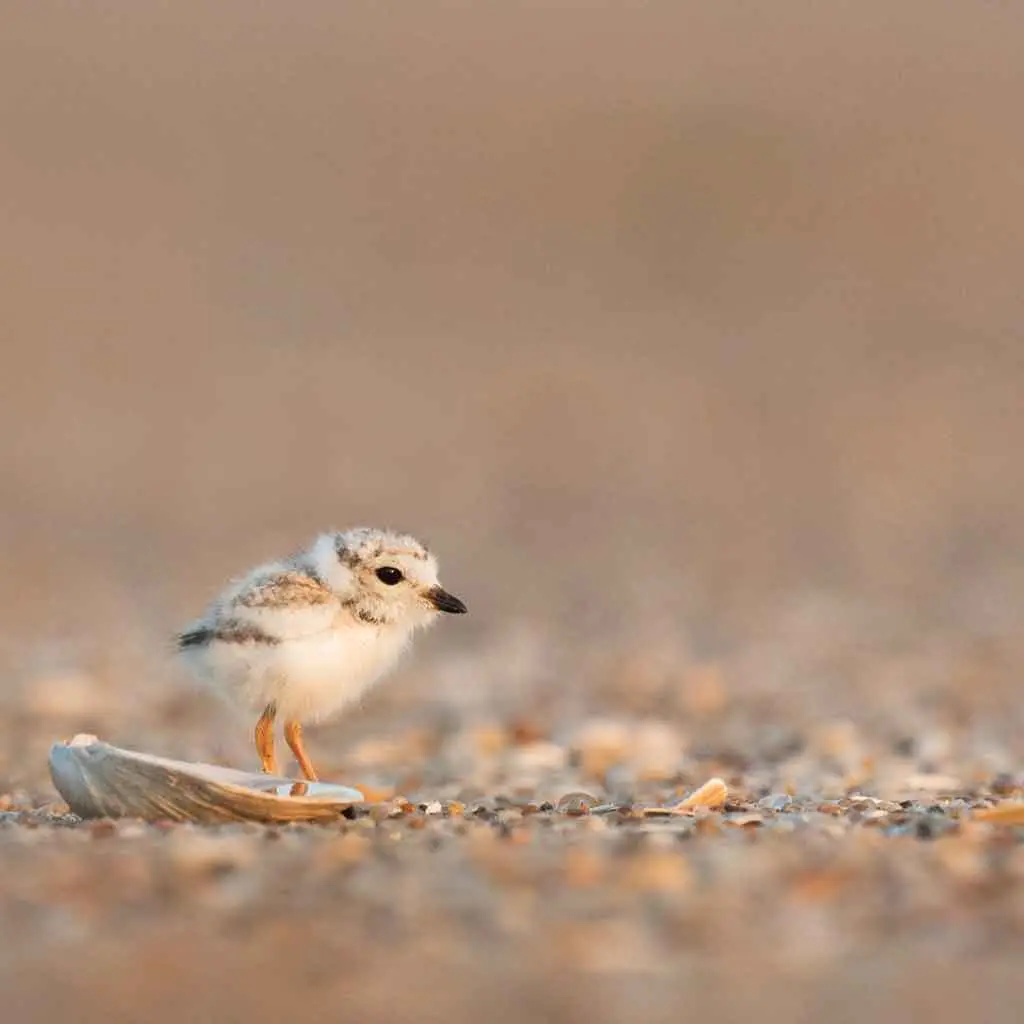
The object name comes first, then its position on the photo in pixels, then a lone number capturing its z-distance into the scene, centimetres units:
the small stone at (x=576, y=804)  995
